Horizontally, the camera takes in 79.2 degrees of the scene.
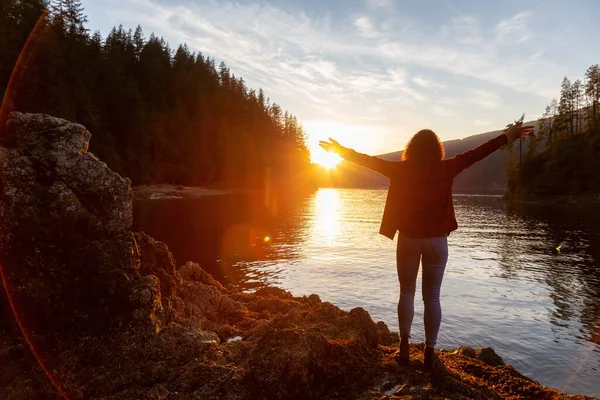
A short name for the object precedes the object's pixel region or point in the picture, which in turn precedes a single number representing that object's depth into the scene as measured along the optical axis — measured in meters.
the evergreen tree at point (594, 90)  98.31
